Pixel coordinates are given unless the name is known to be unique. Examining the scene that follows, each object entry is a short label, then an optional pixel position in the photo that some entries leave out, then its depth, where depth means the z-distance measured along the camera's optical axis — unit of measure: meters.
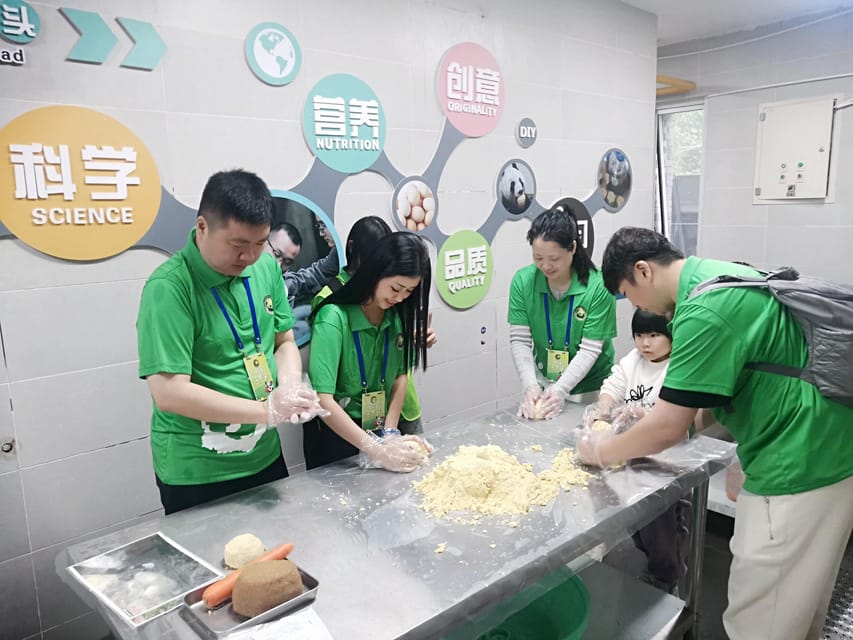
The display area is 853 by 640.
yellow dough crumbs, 1.59
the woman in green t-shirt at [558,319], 2.35
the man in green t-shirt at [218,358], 1.54
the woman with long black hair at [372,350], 1.87
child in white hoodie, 2.04
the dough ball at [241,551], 1.34
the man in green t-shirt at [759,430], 1.44
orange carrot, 1.21
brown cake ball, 1.17
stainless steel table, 1.21
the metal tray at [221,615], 1.15
